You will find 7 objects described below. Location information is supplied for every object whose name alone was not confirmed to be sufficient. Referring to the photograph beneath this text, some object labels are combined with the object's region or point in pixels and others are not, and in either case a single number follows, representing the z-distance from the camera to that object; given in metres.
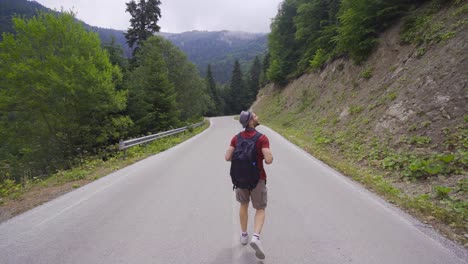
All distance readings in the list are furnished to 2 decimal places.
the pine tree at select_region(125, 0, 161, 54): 30.48
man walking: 3.31
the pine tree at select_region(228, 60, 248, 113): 71.50
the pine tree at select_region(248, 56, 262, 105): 72.88
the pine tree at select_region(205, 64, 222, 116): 66.06
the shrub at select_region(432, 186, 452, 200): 4.82
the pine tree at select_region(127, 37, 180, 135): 21.11
